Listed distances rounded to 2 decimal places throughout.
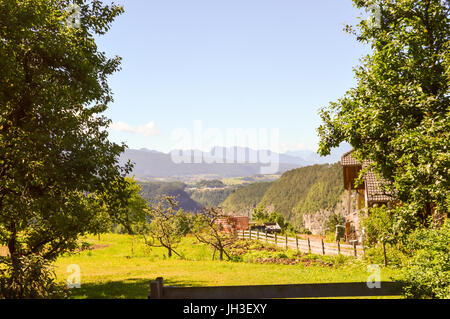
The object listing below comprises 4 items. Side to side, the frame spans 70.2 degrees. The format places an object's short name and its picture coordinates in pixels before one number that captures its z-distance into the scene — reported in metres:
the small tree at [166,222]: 25.02
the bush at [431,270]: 6.44
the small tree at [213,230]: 22.36
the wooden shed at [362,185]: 24.09
